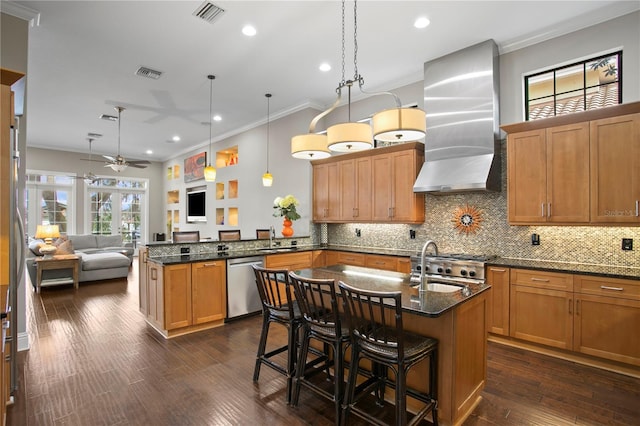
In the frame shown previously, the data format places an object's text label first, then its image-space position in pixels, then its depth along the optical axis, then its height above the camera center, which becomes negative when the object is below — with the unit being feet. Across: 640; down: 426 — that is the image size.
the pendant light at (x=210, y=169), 16.65 +2.67
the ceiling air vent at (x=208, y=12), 10.40 +6.76
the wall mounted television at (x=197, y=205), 29.60 +0.95
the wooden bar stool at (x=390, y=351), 5.97 -2.71
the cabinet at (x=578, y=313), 9.34 -3.16
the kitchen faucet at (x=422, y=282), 7.30 -1.59
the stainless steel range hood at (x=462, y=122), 12.68 +3.83
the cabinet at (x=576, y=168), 9.90 +1.52
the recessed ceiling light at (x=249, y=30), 11.66 +6.78
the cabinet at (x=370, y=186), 15.31 +1.48
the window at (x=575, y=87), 11.12 +4.66
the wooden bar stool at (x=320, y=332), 6.90 -2.71
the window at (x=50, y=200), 29.22 +1.42
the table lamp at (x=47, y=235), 20.41 -1.25
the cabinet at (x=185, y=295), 12.28 -3.24
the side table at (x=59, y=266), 19.80 -3.20
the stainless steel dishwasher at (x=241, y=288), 14.03 -3.29
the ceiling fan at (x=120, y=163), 21.29 +3.55
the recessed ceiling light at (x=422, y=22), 11.24 +6.84
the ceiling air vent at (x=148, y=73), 14.93 +6.75
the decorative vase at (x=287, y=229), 17.67 -0.81
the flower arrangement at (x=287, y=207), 17.21 +0.40
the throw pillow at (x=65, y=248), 22.03 -2.27
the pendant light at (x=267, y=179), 19.29 +2.13
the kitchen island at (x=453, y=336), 6.65 -2.70
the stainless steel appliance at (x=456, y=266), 12.04 -2.09
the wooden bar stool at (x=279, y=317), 8.07 -2.72
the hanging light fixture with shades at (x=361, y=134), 7.27 +1.99
